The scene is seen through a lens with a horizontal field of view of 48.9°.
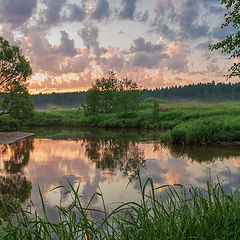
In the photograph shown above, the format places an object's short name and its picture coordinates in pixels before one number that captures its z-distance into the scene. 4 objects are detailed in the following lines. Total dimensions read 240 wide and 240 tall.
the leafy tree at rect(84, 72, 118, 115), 64.25
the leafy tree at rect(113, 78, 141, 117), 48.72
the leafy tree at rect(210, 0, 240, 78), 13.81
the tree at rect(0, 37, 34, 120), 30.91
